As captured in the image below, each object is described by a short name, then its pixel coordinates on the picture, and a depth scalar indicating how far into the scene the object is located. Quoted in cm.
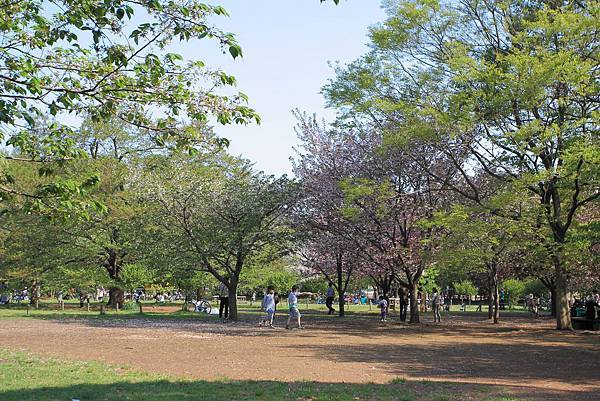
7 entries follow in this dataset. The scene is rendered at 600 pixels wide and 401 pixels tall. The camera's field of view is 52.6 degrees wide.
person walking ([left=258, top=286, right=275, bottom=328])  2428
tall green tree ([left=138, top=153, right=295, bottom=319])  2759
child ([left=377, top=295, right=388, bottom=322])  2825
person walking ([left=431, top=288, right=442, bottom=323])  2991
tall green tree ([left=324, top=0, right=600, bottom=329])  1895
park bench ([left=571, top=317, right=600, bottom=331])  2355
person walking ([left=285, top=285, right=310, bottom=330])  2401
